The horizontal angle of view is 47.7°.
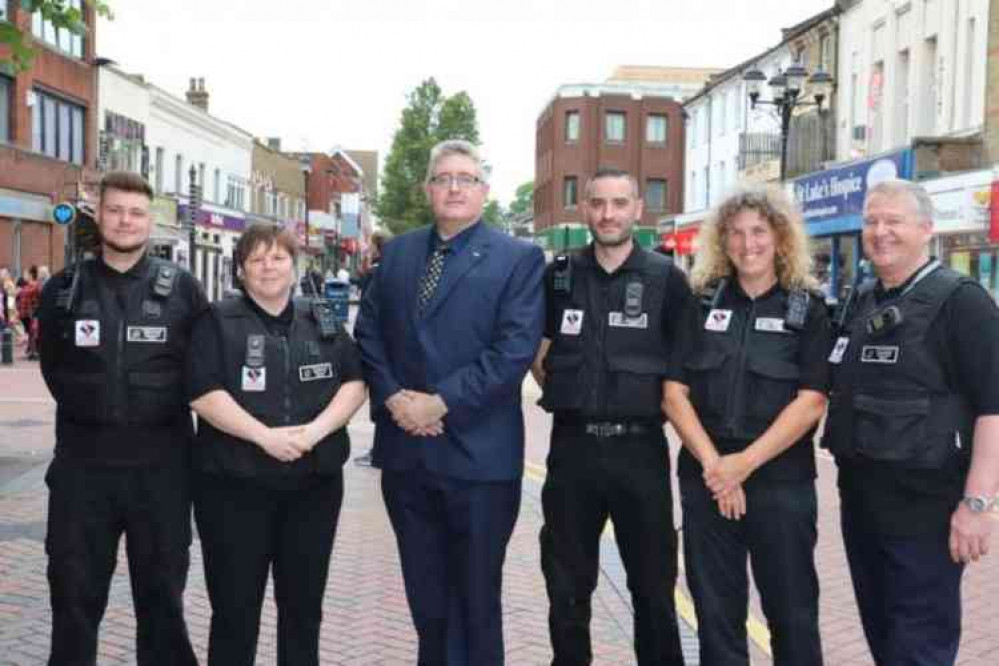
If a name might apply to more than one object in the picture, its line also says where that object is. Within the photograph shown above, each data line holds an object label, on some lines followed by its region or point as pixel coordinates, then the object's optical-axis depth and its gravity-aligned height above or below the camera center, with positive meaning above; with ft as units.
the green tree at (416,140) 220.23 +31.36
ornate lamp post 60.23 +11.91
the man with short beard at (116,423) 14.10 -1.66
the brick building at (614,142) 203.41 +29.05
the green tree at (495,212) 352.69 +29.88
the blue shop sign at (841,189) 72.84 +8.58
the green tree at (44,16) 28.02 +6.80
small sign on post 86.43 +5.97
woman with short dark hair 13.89 -1.86
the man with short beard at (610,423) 14.96 -1.62
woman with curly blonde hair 13.76 -1.58
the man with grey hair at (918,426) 12.59 -1.35
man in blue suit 14.35 -1.24
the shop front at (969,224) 58.80 +4.53
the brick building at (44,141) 95.50 +13.67
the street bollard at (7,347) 69.51 -3.55
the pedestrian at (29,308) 74.23 -1.24
